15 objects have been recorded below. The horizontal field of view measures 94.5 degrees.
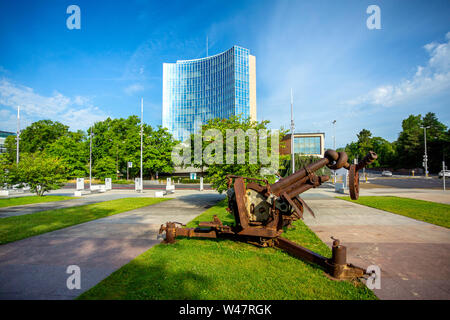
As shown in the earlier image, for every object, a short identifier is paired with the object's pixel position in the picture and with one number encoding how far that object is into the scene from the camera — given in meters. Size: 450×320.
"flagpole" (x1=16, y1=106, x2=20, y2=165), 25.86
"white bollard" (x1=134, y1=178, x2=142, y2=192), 25.73
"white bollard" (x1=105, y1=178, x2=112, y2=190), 26.75
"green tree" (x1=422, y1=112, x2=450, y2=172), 54.56
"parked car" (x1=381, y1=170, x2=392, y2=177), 56.19
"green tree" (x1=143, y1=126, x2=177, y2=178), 40.12
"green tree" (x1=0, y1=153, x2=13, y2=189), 17.42
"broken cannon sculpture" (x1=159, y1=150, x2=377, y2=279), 4.67
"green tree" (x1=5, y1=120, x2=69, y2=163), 55.41
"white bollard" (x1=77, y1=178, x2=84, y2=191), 24.25
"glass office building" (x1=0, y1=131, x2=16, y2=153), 86.34
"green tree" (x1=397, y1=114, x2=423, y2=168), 62.86
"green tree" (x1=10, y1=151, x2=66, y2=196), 17.02
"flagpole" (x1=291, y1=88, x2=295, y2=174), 21.13
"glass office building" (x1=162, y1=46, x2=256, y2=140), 76.19
